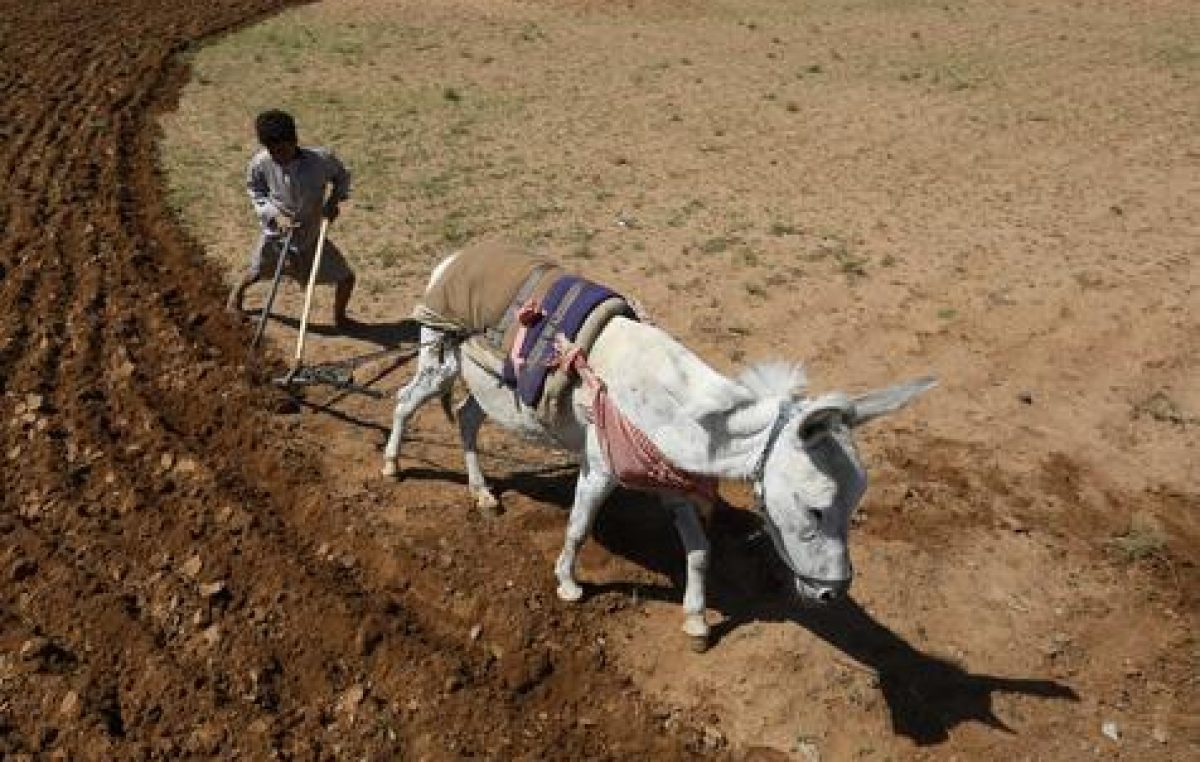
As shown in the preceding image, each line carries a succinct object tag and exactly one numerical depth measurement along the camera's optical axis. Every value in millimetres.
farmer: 7414
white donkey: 4090
